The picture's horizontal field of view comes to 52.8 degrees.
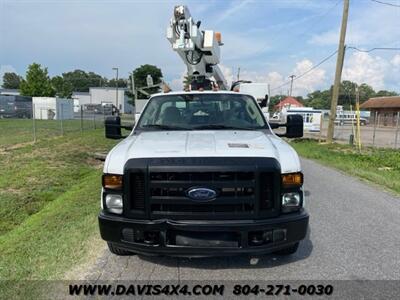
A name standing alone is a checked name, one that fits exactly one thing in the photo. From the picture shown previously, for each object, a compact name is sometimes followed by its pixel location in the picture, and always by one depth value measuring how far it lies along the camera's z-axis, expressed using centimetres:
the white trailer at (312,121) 3548
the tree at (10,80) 13938
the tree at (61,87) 9362
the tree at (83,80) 14241
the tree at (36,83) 6159
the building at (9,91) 9968
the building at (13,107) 4897
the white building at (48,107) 4862
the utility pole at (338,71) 2027
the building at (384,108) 5765
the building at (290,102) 6619
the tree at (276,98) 11411
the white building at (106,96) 10450
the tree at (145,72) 9142
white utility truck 360
